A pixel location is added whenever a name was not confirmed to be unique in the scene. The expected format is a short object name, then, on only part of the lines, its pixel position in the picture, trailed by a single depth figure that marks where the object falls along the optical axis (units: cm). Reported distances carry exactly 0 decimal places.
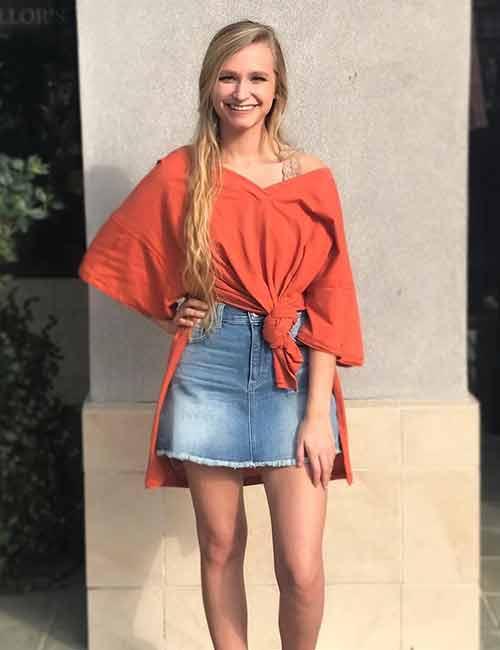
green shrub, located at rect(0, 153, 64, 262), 357
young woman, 298
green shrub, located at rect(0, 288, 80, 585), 445
